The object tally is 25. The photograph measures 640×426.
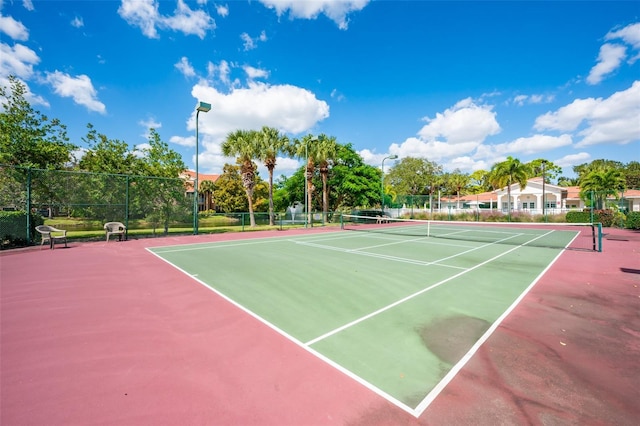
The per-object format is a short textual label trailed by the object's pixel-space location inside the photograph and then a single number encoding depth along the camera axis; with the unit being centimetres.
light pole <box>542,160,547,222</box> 4150
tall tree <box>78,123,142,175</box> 2005
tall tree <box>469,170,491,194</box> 7612
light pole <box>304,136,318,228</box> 3204
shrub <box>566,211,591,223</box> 2783
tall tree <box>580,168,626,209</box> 3706
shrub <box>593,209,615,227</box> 2506
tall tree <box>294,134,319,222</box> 3178
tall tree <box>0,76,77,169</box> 1470
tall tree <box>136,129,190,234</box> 1814
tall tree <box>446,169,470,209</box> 6994
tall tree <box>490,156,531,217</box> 3931
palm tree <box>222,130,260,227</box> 2869
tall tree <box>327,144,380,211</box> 3456
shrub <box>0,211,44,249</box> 1225
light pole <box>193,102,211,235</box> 1683
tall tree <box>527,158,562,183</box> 4246
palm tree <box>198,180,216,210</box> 5372
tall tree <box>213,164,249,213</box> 4409
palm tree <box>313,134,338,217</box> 3228
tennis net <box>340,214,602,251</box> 1533
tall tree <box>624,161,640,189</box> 5645
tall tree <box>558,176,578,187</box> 7622
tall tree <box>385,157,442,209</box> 6612
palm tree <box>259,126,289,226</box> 2892
